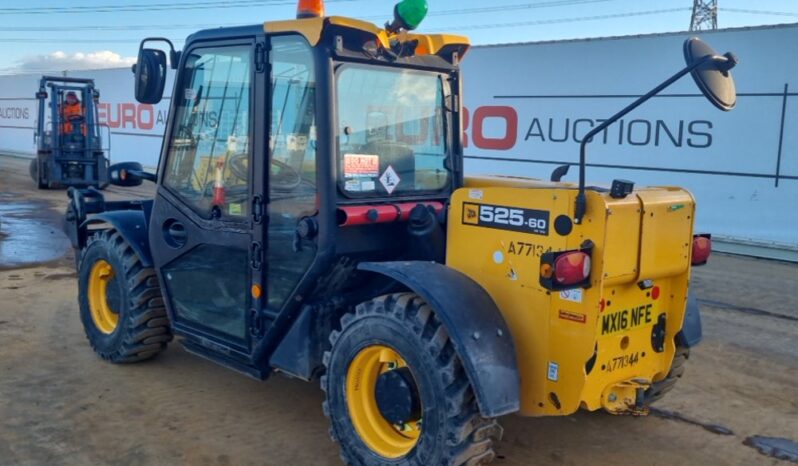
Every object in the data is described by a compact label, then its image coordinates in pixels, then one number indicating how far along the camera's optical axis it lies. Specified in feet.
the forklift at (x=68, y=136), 54.03
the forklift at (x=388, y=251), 10.60
